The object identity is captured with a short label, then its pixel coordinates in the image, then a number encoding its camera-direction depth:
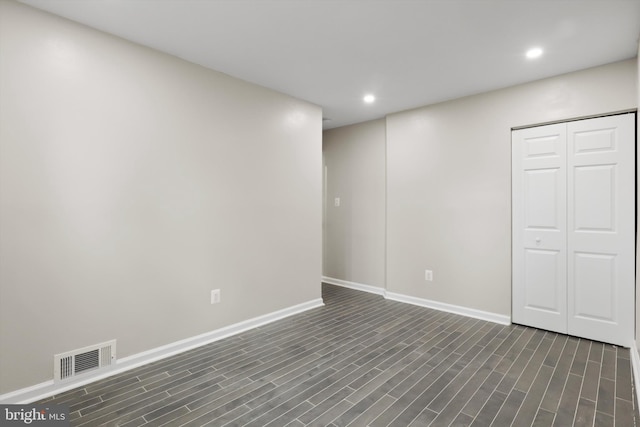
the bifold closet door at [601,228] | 2.93
